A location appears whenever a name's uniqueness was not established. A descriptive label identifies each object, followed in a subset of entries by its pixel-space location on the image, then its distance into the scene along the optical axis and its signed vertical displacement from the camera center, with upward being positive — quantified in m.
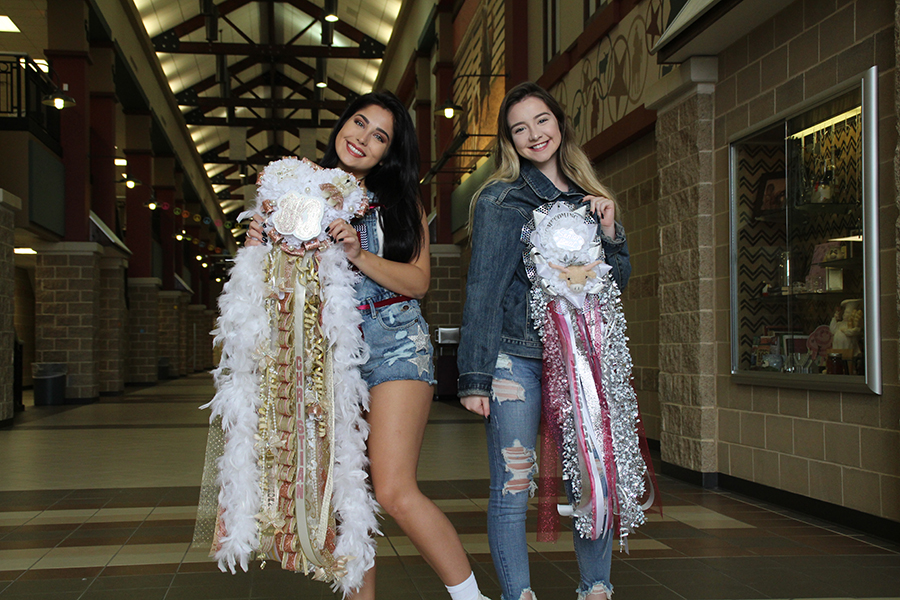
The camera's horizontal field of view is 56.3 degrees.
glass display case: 3.81 +0.40
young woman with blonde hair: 2.14 +0.03
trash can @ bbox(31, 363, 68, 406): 12.80 -0.87
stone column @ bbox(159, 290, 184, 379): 23.59 -0.19
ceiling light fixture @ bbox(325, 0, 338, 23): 15.77 +5.98
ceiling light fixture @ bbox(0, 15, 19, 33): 14.71 +5.36
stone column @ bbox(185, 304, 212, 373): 33.00 -0.46
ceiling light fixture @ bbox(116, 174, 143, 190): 14.53 +2.52
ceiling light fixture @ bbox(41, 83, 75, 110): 10.48 +2.85
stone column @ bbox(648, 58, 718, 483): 5.16 +0.36
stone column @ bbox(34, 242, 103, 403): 12.98 +0.26
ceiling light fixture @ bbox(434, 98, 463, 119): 10.55 +2.73
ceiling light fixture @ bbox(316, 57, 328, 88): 20.26 +6.13
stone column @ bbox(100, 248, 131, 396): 15.49 +0.03
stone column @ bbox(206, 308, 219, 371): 37.00 -0.65
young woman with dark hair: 2.07 -0.06
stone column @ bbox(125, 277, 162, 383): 18.88 -0.10
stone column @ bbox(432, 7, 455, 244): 14.20 +4.12
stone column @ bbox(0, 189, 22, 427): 9.55 +0.33
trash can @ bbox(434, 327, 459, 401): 11.57 -0.57
